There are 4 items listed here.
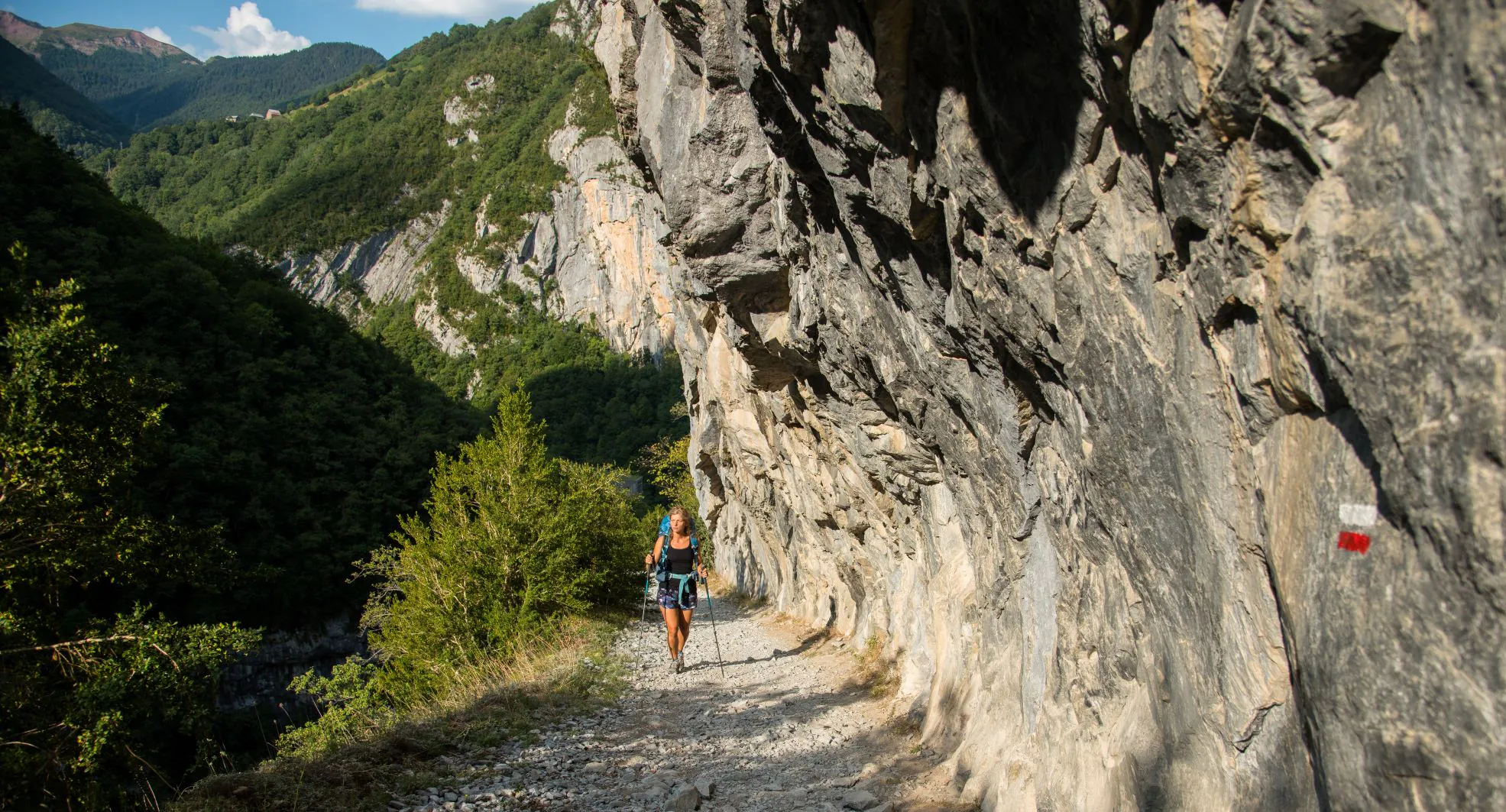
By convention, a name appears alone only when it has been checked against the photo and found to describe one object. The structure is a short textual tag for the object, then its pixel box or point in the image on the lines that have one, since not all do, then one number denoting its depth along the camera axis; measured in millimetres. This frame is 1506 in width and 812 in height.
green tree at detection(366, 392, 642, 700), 12070
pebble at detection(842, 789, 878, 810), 5086
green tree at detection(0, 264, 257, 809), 5859
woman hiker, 9727
